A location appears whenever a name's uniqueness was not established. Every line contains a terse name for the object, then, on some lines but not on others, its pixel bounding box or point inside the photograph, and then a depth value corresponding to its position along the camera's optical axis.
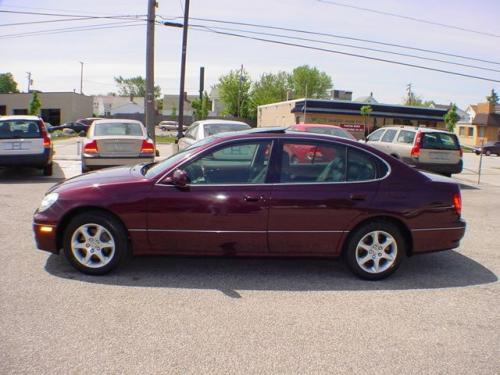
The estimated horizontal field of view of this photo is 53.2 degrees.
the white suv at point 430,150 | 14.62
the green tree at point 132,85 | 134.75
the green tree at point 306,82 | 97.13
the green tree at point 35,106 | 54.19
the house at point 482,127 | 63.62
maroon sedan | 5.17
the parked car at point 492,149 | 43.16
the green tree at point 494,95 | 111.16
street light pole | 23.39
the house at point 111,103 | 102.16
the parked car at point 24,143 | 12.38
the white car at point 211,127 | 12.47
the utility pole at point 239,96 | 81.59
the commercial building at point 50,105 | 62.34
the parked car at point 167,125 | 63.30
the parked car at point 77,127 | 48.00
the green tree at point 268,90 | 86.75
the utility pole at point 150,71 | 17.83
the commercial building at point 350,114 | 48.94
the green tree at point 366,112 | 48.79
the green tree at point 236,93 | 82.56
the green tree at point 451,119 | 58.90
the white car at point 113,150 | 11.72
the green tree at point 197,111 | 56.10
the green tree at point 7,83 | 123.70
